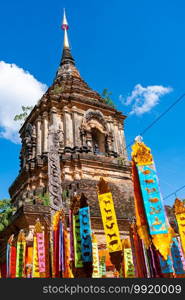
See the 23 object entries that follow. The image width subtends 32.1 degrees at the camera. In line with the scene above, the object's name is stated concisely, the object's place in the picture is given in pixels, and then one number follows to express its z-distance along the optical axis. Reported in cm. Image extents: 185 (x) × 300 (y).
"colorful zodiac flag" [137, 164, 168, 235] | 705
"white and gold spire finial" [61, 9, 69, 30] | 3300
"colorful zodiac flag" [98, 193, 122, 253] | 1020
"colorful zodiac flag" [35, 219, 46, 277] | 1059
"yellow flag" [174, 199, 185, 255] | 1148
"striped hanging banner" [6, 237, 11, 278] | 1180
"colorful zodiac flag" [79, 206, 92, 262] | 815
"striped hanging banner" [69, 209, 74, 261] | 889
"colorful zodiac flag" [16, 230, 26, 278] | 1146
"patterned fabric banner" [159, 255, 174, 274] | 679
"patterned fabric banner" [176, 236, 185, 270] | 1188
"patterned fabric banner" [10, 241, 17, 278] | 1174
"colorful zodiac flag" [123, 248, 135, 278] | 1157
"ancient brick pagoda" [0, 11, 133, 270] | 1470
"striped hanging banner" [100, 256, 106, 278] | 1231
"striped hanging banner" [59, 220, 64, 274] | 943
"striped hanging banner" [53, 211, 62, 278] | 949
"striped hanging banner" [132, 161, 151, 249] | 708
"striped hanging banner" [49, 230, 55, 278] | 1075
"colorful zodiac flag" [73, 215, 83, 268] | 822
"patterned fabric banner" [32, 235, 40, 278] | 1089
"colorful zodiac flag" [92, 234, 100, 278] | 1123
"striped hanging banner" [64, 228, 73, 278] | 980
